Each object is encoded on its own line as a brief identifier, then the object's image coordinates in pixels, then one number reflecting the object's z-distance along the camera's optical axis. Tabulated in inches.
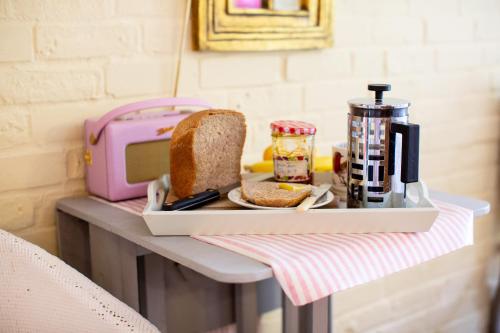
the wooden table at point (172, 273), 39.1
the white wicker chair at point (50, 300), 38.4
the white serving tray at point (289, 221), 41.6
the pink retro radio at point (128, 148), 50.5
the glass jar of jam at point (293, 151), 48.6
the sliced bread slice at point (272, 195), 42.9
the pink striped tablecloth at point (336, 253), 36.8
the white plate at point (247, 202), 42.8
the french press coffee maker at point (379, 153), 43.1
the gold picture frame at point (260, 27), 59.0
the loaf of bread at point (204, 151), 46.8
